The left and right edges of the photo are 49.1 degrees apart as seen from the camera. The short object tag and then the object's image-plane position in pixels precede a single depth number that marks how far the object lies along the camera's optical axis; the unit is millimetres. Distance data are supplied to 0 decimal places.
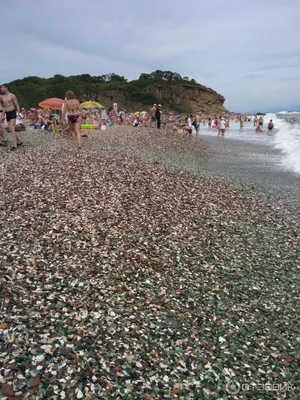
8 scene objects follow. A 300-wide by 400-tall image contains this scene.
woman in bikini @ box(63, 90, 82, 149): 12039
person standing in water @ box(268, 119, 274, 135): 44941
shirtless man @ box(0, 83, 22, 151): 11958
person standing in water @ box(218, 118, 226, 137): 38750
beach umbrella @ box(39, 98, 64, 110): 24062
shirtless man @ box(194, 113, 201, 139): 29366
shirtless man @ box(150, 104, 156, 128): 30350
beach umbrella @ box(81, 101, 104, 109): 32250
